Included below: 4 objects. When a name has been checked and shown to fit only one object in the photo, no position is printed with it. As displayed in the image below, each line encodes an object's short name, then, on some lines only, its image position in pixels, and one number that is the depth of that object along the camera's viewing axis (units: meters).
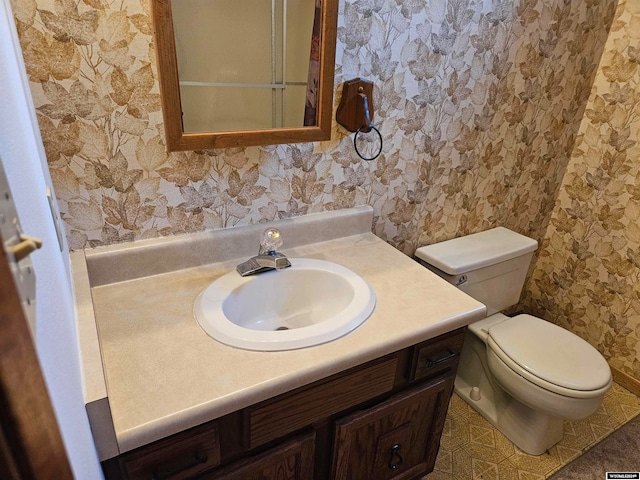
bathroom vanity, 0.76
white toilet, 1.39
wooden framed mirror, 0.92
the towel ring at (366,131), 1.25
